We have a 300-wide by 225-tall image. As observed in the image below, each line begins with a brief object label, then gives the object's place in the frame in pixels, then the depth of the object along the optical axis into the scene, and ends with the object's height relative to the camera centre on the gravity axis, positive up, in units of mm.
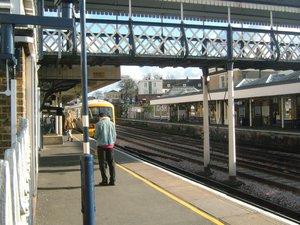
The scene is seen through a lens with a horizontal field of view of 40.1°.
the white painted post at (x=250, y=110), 35344 +141
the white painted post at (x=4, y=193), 1920 -366
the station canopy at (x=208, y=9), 13938 +3747
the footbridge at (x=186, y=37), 12258 +2448
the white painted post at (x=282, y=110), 30108 +70
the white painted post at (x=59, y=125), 26180 -604
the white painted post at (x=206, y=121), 14962 -291
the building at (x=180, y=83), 108281 +8559
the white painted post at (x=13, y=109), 5480 +110
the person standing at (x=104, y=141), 9664 -608
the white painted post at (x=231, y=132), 13062 -633
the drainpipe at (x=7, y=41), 4488 +845
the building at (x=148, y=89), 107000 +6788
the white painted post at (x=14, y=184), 2328 -398
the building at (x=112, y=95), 132375 +6562
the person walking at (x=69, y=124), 23272 -476
